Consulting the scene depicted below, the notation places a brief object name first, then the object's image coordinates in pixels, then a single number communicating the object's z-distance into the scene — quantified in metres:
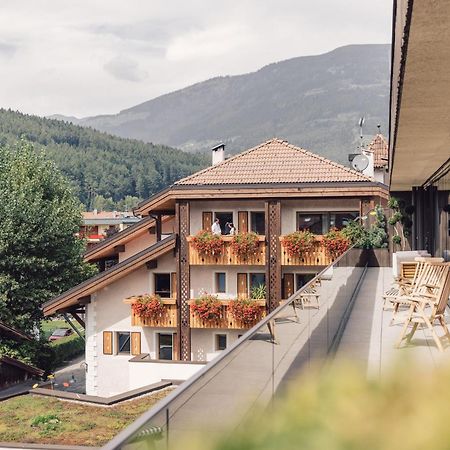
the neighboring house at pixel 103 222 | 82.06
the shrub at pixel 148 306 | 25.94
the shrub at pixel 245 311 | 25.19
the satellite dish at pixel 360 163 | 28.33
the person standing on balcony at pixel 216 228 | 26.48
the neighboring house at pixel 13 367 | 28.06
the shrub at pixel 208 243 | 25.69
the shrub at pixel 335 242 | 24.77
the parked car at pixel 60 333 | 49.56
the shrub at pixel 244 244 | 25.62
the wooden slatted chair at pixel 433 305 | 8.22
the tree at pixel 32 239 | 30.35
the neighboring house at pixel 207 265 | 26.06
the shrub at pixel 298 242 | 25.45
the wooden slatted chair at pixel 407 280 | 9.95
